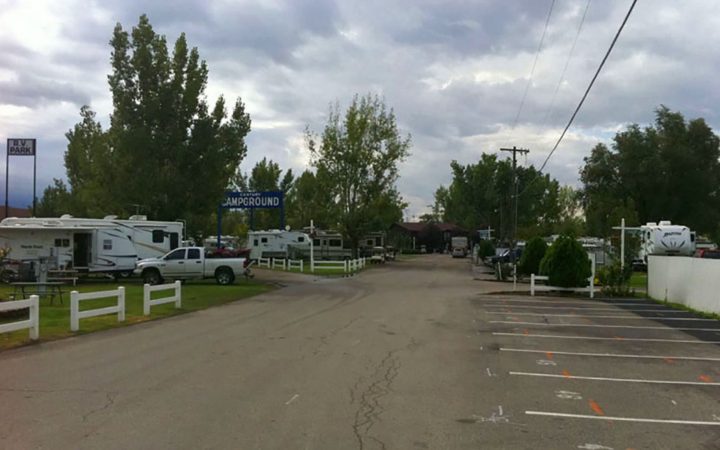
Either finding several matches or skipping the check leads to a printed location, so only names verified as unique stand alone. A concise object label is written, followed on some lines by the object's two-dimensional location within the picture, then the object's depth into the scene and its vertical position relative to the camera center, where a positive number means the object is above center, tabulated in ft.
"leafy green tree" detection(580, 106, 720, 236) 193.98 +20.85
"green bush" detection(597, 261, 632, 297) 87.20 -5.38
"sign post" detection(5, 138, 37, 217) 155.33 +20.06
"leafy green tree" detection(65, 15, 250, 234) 114.21 +17.87
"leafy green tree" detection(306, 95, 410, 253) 192.44 +20.85
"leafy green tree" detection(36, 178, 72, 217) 188.14 +9.55
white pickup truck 99.50 -5.08
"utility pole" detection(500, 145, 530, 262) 198.53 +26.96
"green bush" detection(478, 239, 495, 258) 208.19 -3.36
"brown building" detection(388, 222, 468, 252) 392.39 +2.64
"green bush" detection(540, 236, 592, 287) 86.69 -3.23
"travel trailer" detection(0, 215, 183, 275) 99.19 -1.39
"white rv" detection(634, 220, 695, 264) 134.31 +0.44
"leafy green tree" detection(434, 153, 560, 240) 296.77 +20.30
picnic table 61.51 -6.15
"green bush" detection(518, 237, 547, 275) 114.42 -2.94
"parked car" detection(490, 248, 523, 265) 146.14 -4.35
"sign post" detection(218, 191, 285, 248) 150.99 +8.20
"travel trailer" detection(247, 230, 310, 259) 184.75 -2.40
